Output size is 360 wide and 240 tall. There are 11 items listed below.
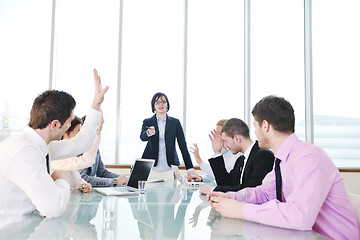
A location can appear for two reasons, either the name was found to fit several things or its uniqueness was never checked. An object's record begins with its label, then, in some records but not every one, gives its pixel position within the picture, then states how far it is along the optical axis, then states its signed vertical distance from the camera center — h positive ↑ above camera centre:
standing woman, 3.91 -0.04
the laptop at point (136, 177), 2.36 -0.35
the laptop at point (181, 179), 2.88 -0.44
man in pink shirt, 1.35 -0.24
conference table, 1.22 -0.40
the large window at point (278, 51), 6.04 +1.64
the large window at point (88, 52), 5.66 +1.47
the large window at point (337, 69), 6.08 +1.32
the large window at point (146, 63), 5.74 +1.31
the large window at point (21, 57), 5.48 +1.33
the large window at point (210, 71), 5.87 +1.21
